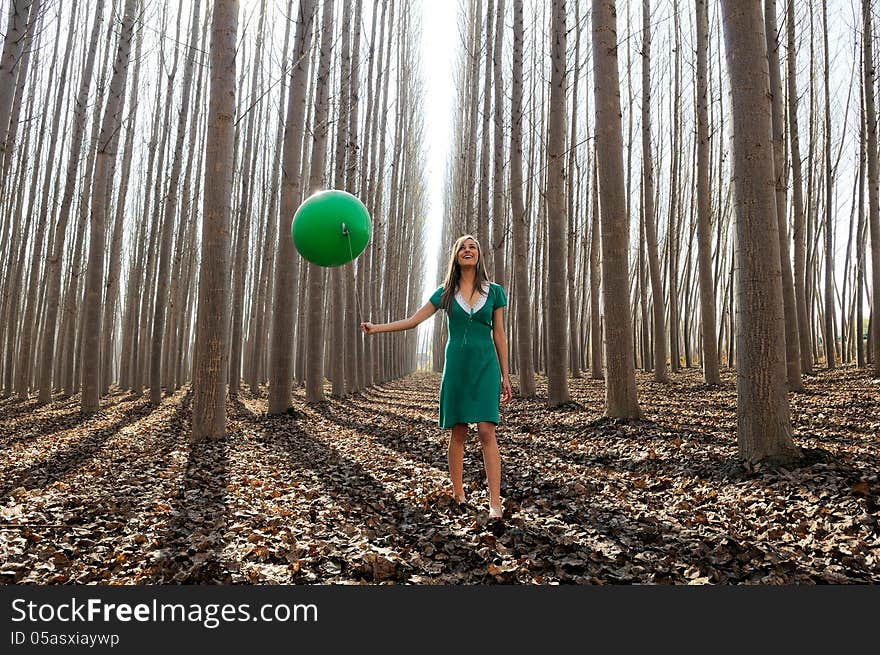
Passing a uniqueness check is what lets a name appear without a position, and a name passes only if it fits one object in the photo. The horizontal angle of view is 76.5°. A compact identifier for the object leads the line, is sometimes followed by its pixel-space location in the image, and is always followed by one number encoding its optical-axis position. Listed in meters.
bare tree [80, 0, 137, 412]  9.47
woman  3.54
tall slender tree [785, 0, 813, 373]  10.03
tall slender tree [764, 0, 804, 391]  8.08
